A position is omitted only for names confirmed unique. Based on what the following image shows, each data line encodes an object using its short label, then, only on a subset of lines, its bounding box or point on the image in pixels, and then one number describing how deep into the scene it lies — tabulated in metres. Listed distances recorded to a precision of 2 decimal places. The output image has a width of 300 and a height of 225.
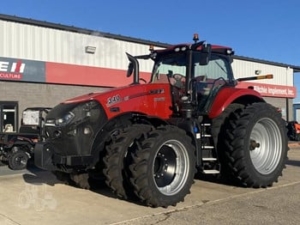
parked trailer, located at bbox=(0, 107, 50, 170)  8.18
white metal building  10.40
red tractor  4.35
